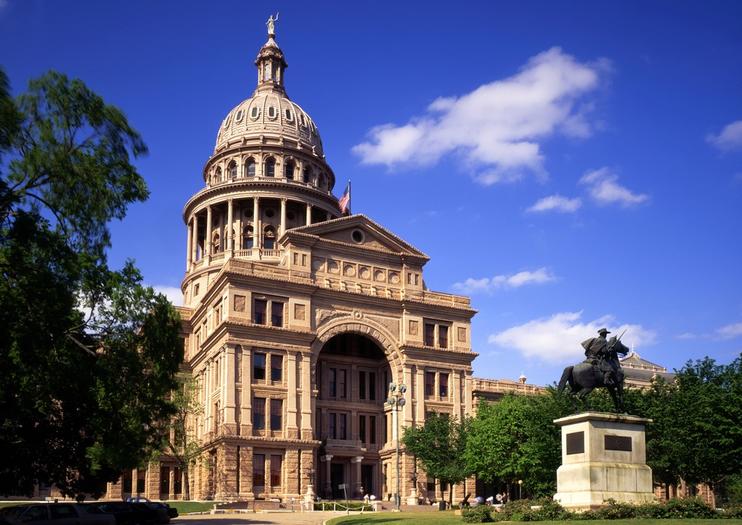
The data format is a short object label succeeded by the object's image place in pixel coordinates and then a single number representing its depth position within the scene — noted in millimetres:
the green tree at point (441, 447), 70812
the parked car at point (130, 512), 42969
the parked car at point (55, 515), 34594
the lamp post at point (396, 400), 56819
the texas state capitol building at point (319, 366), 71750
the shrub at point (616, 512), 27531
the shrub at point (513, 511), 29844
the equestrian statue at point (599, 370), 31688
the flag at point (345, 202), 101312
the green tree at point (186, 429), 68938
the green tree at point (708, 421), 56031
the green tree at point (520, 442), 61719
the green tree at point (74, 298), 29922
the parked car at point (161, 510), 45156
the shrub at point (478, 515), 30594
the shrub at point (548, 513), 28641
